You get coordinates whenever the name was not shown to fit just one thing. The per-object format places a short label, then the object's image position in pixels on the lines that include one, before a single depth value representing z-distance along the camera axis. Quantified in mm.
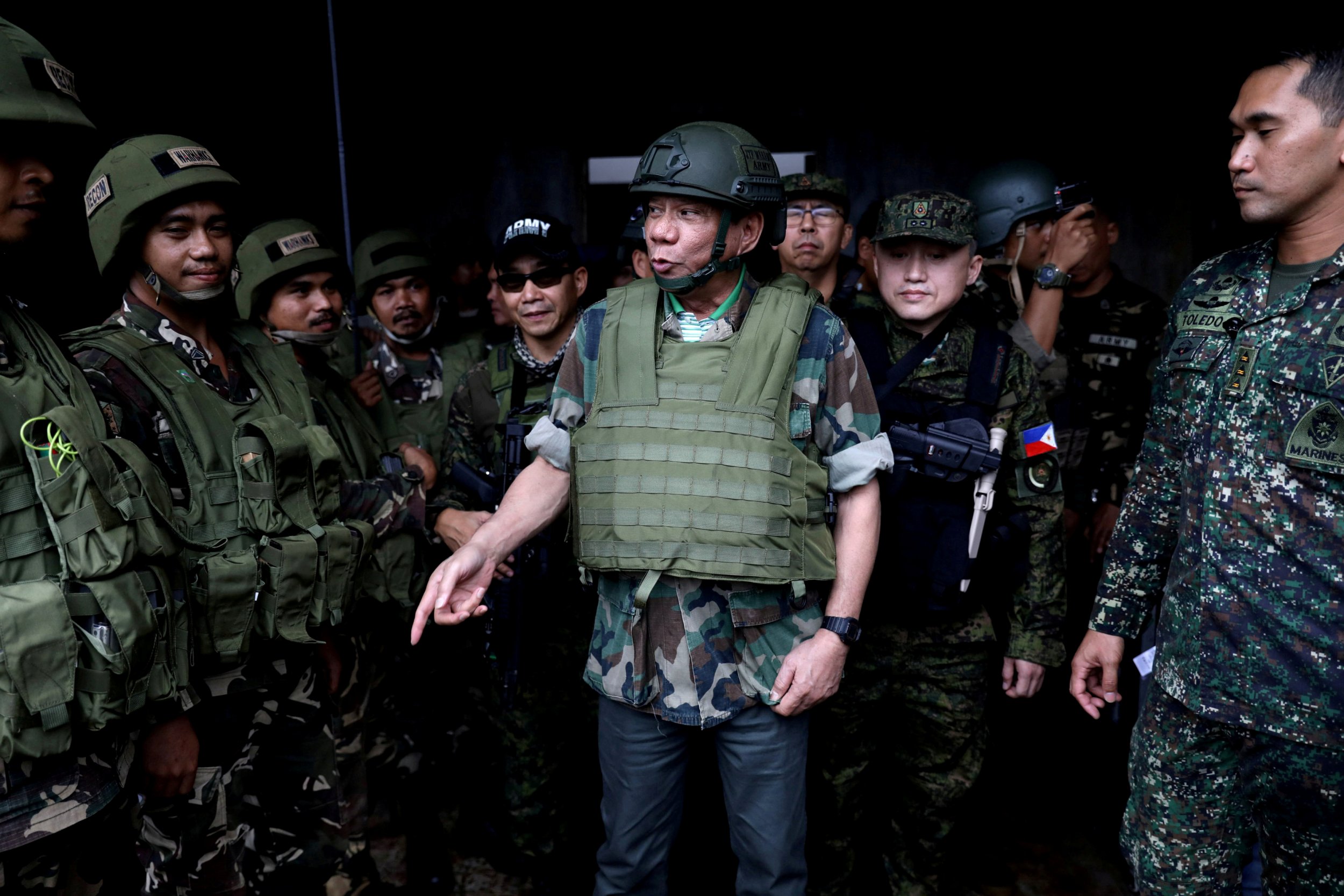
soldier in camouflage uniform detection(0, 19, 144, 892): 1760
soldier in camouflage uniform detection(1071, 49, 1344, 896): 1749
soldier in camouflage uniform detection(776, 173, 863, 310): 3408
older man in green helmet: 1966
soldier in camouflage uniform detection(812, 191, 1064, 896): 2584
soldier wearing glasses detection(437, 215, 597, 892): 3070
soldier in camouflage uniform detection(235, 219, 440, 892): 2832
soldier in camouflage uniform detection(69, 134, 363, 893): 2223
